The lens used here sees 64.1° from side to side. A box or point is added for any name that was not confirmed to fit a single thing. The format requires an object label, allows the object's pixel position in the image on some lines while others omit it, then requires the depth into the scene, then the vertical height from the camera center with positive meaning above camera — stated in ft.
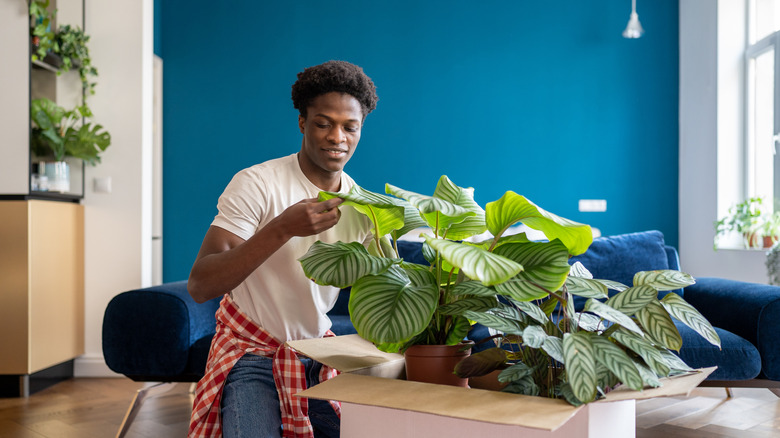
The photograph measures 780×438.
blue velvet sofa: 7.11 -1.37
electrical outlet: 15.89 +0.39
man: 3.92 -0.40
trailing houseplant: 10.78 +3.18
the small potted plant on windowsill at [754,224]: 12.41 -0.06
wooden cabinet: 10.43 -1.24
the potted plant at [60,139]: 11.05 +1.45
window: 13.60 +2.74
